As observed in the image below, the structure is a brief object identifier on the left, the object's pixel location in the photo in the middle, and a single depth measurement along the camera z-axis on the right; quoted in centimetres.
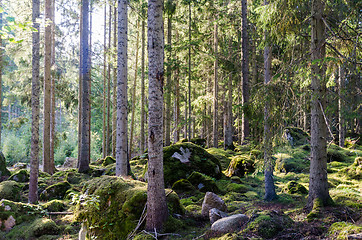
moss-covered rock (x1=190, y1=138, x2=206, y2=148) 1820
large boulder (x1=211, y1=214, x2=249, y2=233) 437
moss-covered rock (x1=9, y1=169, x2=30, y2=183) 1073
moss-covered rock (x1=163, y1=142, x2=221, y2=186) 919
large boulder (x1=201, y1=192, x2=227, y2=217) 579
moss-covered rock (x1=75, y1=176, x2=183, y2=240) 494
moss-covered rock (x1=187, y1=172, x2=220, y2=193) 839
